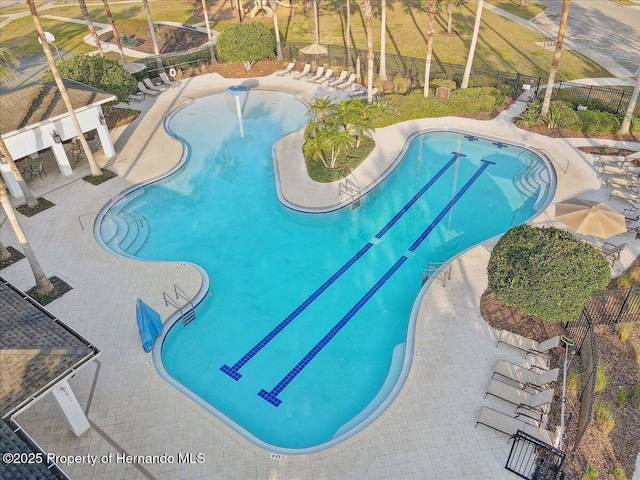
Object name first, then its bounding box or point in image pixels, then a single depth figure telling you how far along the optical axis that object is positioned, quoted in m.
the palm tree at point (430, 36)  29.49
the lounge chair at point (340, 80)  36.42
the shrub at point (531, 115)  29.83
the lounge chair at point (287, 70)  39.41
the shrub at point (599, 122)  28.59
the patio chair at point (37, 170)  26.34
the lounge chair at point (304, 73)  38.48
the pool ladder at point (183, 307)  17.95
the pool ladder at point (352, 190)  24.07
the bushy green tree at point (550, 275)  15.14
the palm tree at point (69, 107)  21.38
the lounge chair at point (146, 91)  36.16
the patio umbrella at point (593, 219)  18.22
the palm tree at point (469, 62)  30.09
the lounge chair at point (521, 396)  14.01
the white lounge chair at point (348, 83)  35.69
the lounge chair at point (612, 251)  19.11
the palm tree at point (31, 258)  17.14
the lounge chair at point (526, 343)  15.62
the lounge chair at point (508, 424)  13.52
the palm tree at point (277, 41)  39.10
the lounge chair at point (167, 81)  38.00
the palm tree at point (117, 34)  38.82
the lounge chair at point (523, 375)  14.53
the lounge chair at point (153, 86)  36.94
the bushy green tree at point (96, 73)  29.66
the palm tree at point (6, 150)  18.69
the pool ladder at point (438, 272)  18.99
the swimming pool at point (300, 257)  15.78
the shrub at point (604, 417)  13.65
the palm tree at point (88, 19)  35.66
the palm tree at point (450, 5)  41.94
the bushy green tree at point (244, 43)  38.22
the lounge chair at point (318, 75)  37.66
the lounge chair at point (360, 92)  34.47
